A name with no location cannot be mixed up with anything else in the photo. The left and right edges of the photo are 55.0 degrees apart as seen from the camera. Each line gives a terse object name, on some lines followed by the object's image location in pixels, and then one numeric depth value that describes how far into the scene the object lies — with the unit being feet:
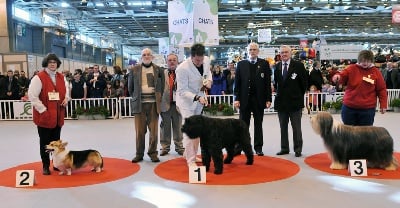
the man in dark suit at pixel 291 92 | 16.37
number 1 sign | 12.39
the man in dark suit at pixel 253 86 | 16.17
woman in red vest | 13.51
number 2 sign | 12.37
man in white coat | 13.76
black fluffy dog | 13.04
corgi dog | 13.52
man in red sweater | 14.35
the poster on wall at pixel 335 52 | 46.37
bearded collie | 13.38
